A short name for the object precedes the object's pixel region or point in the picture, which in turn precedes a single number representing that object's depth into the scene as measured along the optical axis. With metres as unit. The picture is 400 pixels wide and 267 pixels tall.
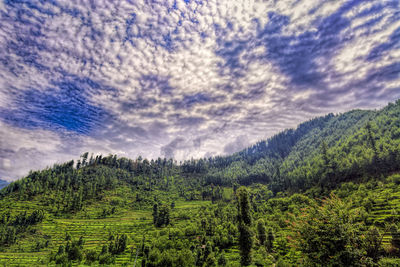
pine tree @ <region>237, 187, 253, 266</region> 47.91
